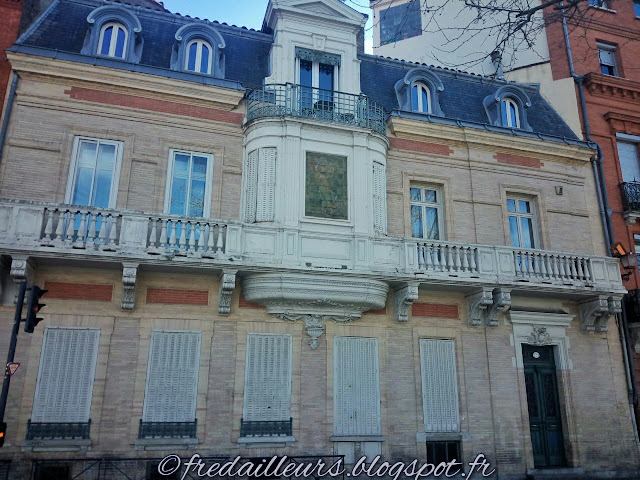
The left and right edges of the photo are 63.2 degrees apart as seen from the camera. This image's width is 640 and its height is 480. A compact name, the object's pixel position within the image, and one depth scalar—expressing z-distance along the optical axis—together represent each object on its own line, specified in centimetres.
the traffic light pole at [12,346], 823
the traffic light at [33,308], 805
